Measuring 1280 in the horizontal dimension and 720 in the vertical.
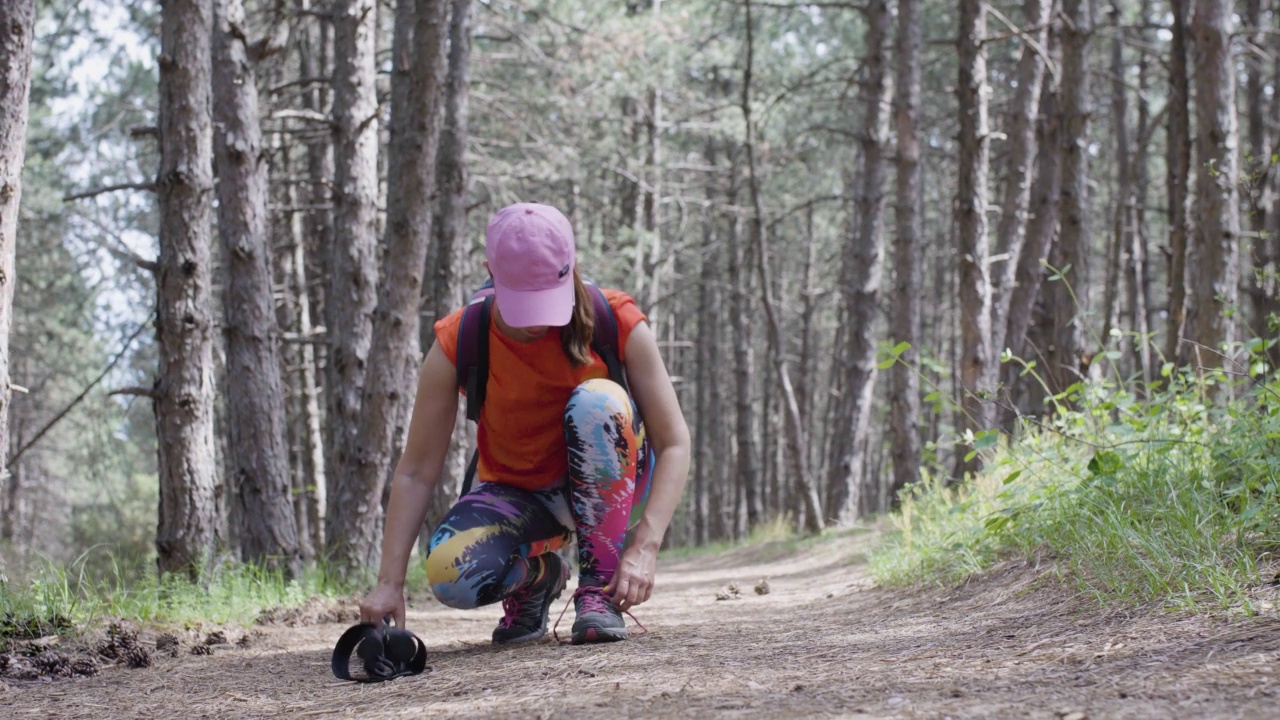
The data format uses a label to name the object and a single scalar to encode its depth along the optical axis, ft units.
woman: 10.36
